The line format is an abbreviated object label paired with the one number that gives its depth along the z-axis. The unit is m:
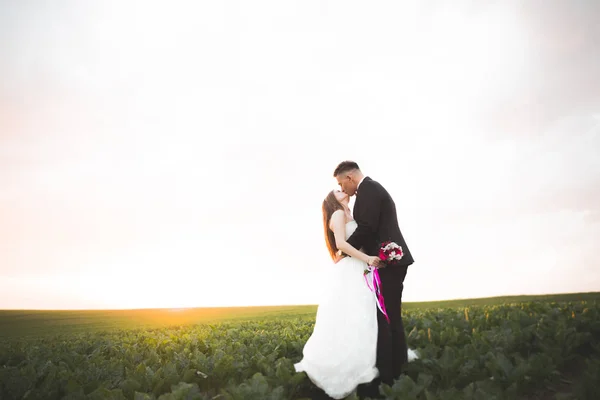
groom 5.75
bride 5.42
